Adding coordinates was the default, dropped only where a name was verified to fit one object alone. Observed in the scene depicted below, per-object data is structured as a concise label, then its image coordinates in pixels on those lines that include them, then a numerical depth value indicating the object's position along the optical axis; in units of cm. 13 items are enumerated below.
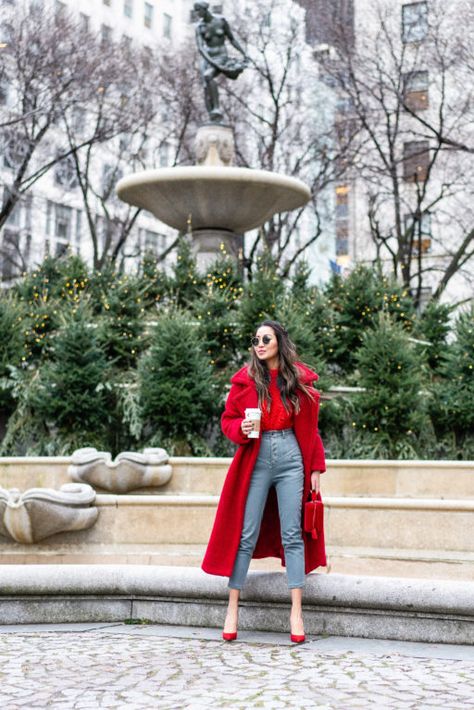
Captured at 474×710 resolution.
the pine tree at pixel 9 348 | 1336
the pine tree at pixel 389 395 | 1237
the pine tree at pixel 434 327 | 1561
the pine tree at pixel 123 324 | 1400
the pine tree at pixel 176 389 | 1237
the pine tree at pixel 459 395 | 1261
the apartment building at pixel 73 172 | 2814
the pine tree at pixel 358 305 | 1441
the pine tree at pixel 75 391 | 1259
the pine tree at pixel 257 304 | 1388
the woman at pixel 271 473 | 584
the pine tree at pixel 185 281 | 1630
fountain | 1656
